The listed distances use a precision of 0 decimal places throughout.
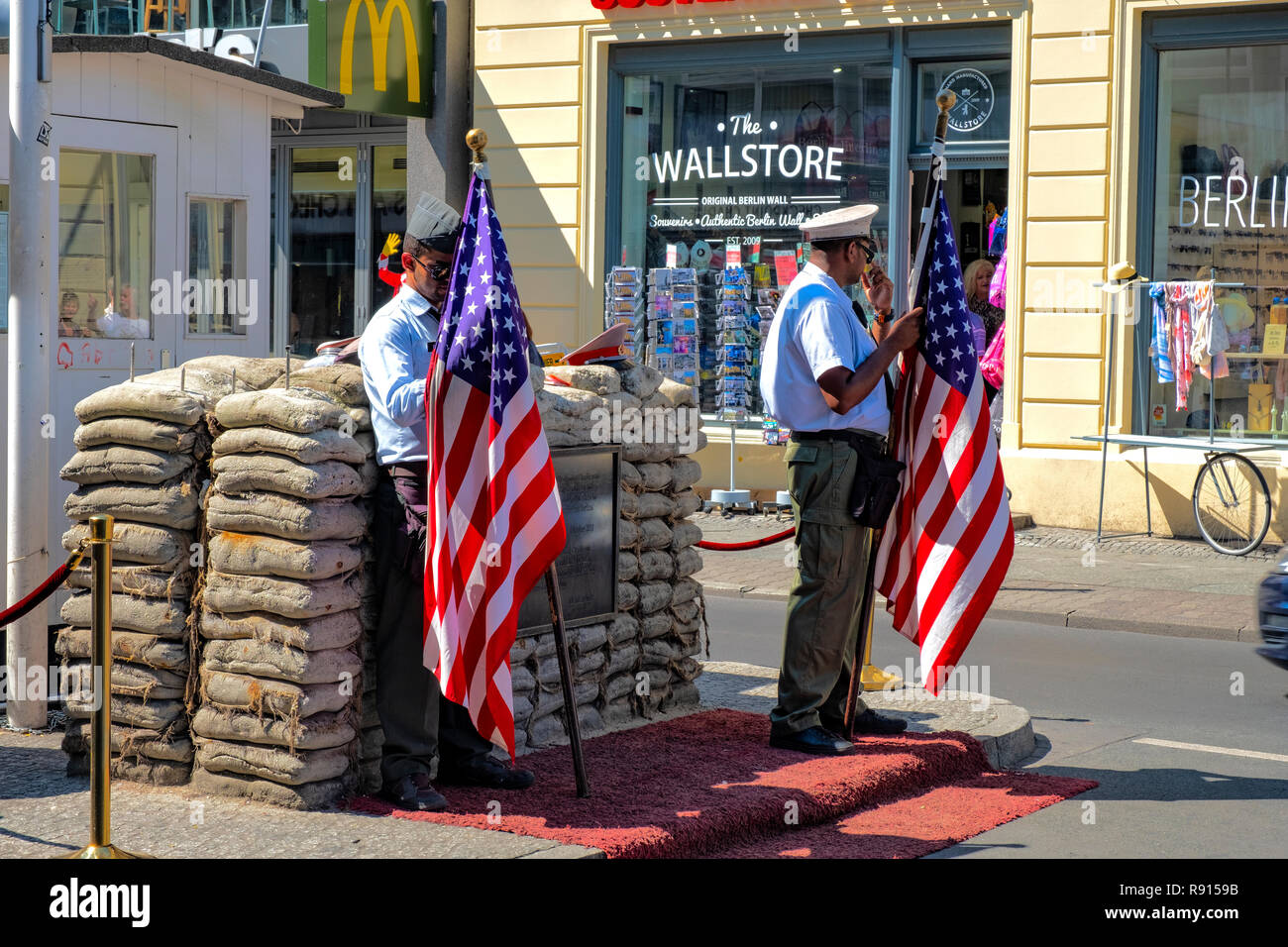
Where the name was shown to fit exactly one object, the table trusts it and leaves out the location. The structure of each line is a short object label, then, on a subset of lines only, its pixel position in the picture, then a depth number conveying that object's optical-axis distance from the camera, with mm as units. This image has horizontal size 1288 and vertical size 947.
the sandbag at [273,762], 5707
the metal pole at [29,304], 6637
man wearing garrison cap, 5809
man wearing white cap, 6633
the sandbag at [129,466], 6133
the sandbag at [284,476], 5703
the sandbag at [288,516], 5707
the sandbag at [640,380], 7406
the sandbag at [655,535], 7445
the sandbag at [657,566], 7441
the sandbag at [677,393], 7613
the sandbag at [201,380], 6332
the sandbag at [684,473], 7660
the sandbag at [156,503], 6086
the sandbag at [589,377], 7172
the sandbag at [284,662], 5703
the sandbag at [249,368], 6480
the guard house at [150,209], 8258
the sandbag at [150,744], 6059
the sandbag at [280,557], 5688
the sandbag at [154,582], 6090
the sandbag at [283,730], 5688
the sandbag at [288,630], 5715
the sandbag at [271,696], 5695
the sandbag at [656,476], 7449
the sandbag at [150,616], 6062
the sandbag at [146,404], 6141
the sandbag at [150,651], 6055
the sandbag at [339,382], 6129
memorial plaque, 6941
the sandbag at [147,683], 6078
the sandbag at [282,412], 5801
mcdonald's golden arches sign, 18016
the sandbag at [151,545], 6086
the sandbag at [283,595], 5688
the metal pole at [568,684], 5941
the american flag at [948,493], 6844
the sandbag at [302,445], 5742
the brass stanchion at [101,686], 4844
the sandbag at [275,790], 5727
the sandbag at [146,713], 6066
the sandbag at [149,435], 6133
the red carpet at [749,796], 5633
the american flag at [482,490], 5695
